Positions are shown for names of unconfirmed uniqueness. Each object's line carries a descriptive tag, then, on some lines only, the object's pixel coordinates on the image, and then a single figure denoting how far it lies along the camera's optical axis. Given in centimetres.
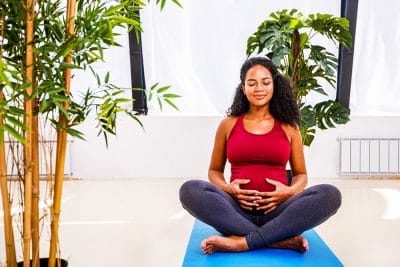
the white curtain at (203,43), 504
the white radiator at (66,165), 513
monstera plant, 319
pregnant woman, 212
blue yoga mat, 196
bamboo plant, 160
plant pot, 190
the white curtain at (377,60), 501
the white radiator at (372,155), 509
